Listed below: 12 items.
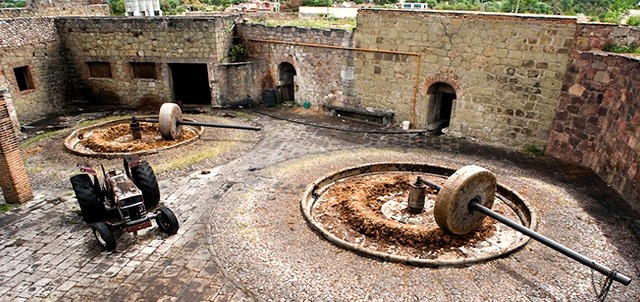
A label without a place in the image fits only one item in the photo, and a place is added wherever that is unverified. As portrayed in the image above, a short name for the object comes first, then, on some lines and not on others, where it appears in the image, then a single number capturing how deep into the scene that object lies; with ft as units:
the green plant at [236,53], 62.54
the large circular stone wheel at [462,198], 26.25
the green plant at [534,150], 45.09
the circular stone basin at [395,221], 27.17
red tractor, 27.73
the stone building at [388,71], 39.68
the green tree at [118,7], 114.23
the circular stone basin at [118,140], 44.55
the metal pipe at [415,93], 50.00
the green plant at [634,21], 38.87
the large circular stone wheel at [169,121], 46.29
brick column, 31.86
